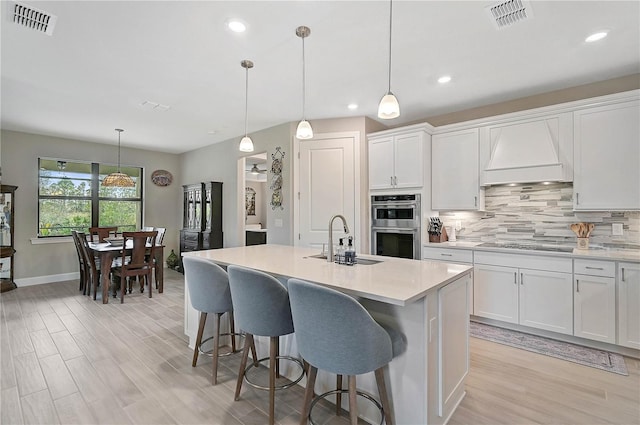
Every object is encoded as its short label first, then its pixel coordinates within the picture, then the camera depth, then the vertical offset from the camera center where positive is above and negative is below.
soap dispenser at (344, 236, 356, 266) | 2.25 -0.31
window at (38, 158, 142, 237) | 5.57 +0.30
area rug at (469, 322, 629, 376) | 2.57 -1.27
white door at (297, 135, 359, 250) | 4.29 +0.39
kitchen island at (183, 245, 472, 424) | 1.61 -0.62
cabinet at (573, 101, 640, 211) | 2.82 +0.53
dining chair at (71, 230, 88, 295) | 4.70 -0.85
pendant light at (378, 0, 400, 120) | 2.01 +0.72
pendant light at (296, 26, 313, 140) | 2.58 +0.71
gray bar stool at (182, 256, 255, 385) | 2.25 -0.58
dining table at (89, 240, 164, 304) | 4.24 -0.64
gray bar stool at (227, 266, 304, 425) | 1.83 -0.58
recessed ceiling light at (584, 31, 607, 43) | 2.34 +1.39
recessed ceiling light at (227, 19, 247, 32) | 2.21 +1.40
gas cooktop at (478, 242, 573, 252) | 3.14 -0.37
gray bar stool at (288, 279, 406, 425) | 1.44 -0.60
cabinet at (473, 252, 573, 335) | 2.94 -0.79
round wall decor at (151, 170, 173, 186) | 6.78 +0.82
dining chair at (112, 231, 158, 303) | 4.34 -0.65
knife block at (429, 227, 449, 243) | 3.87 -0.31
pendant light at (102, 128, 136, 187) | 5.05 +0.57
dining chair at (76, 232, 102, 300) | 4.43 -0.77
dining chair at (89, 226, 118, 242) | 5.48 -0.34
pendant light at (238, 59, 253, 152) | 2.83 +1.40
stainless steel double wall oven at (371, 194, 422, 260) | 3.85 -0.16
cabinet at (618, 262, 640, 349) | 2.61 -0.80
